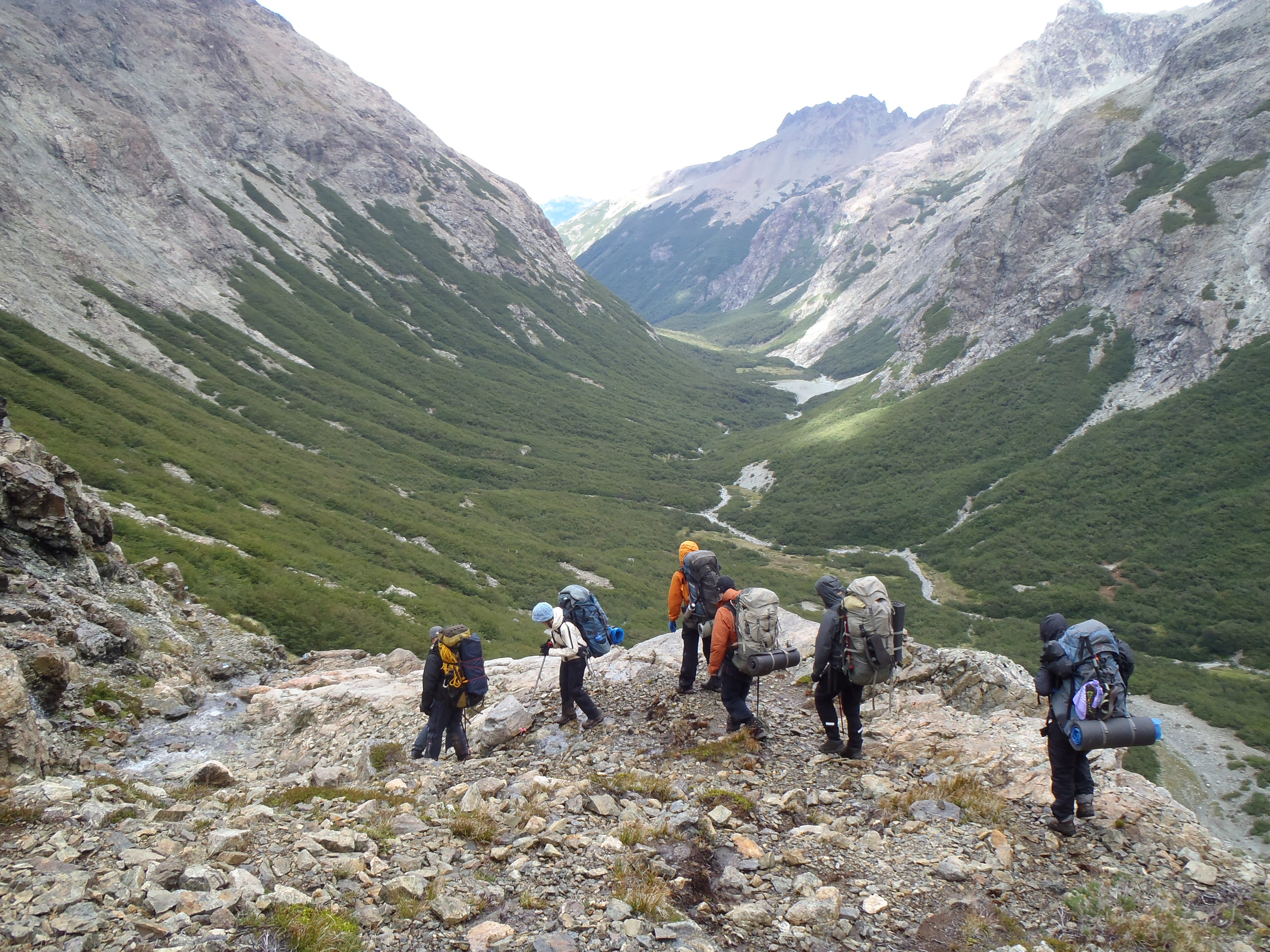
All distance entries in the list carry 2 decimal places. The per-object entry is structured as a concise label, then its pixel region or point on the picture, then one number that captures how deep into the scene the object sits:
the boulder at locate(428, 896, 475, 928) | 6.66
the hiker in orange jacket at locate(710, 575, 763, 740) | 11.77
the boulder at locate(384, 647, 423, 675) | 20.61
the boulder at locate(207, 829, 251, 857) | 7.20
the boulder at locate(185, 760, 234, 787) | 10.69
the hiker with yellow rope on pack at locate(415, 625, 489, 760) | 12.20
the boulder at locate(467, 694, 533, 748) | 13.02
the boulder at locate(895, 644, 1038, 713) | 14.85
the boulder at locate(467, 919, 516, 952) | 6.37
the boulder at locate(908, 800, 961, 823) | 9.49
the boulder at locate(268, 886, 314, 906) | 6.36
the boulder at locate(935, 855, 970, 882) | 8.12
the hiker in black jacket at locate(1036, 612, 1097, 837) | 9.06
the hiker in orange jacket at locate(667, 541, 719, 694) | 13.92
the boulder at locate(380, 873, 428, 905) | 6.93
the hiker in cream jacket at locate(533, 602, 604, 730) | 12.74
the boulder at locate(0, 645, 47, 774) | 8.55
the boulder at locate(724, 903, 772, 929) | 7.19
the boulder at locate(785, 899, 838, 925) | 7.27
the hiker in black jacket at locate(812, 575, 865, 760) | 10.51
